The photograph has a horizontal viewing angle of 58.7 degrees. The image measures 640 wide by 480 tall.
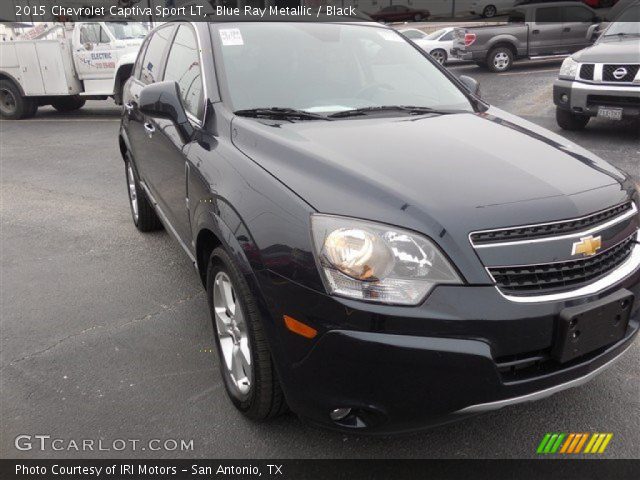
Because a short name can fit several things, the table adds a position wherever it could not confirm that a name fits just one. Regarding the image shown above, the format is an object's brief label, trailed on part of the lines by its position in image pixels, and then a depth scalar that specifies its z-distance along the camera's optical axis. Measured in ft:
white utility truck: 38.52
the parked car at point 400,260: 6.30
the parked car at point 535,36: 49.78
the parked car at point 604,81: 23.03
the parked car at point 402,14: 120.78
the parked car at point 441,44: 57.67
